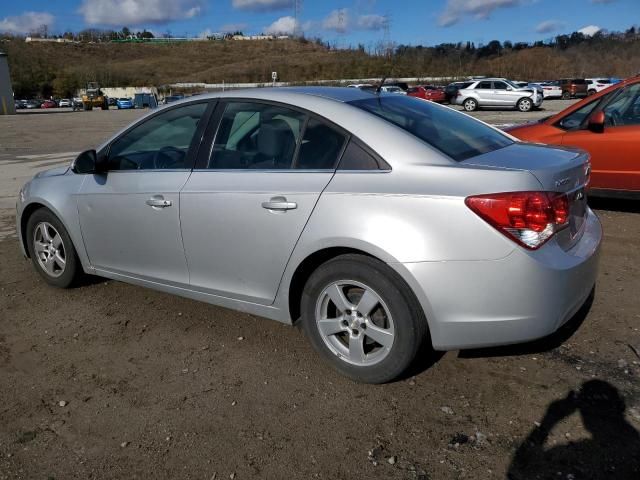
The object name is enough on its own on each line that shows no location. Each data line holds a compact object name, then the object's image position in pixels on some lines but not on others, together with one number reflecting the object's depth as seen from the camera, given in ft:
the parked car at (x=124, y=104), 227.20
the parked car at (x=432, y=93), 127.24
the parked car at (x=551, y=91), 132.36
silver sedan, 8.82
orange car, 19.54
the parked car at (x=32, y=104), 256.19
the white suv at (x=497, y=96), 95.91
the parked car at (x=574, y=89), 134.92
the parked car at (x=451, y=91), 116.08
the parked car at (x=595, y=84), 138.62
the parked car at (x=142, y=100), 215.10
